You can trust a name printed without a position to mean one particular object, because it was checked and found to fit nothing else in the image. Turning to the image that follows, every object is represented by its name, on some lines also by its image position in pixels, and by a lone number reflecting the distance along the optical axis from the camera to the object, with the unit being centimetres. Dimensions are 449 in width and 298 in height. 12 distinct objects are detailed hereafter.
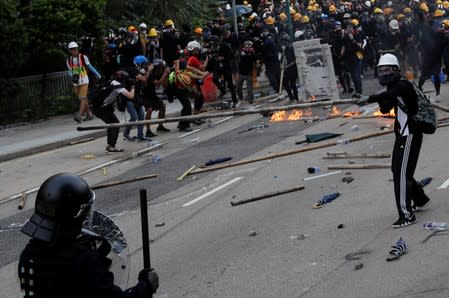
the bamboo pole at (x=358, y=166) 1251
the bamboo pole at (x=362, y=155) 1327
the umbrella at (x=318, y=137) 1560
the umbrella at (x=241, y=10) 3815
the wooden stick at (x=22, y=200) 1291
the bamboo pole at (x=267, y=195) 1145
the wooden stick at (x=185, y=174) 1384
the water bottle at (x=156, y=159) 1583
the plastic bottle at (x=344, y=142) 1500
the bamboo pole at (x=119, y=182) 1378
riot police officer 407
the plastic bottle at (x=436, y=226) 900
